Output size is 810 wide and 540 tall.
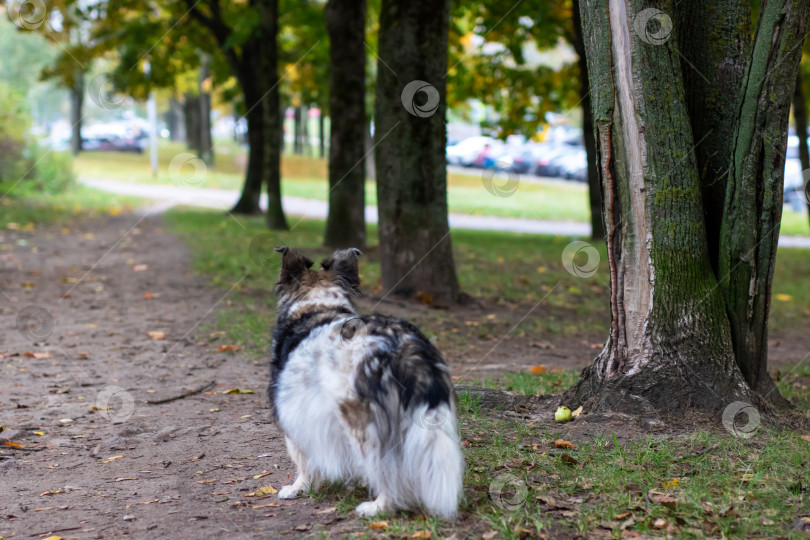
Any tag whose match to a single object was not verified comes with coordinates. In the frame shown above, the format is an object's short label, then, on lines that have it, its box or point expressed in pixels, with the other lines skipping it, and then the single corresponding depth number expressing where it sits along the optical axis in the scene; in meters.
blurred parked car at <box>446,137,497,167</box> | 50.09
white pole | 34.46
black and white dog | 3.65
